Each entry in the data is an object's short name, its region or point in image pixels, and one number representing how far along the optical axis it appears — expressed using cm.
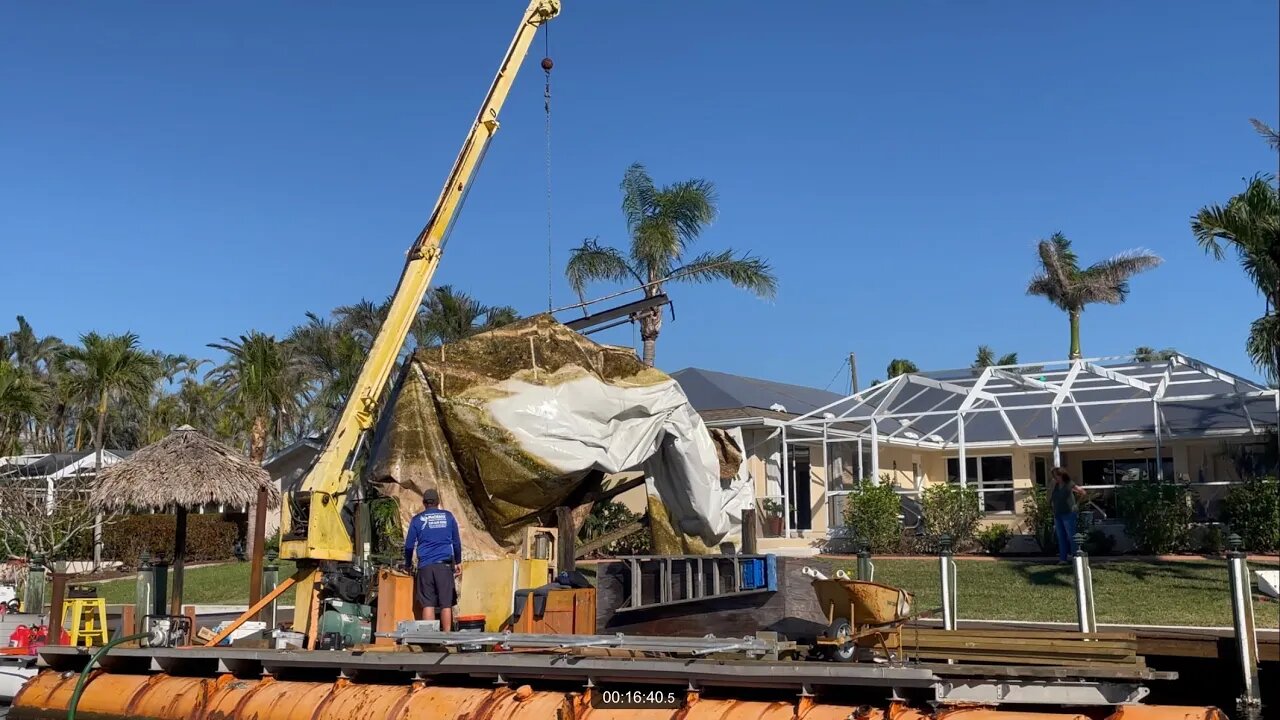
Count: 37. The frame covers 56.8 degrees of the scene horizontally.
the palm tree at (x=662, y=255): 2800
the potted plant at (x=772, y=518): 2781
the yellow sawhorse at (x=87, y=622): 1250
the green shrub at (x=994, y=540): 2275
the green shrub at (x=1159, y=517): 2028
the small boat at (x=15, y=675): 1324
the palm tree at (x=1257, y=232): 1841
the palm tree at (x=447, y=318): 3103
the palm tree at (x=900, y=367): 5706
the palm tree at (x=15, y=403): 3944
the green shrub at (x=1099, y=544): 2148
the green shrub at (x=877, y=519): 2298
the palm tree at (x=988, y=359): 5810
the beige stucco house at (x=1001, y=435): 2405
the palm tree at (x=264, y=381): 3681
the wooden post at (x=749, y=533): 1354
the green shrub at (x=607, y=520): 2531
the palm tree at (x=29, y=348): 6819
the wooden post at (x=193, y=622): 1188
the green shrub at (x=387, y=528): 1280
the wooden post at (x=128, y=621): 1236
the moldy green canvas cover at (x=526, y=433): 1226
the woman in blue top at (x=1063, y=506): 1859
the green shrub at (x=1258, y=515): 1970
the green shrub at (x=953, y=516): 2291
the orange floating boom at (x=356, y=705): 778
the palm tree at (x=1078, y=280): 3803
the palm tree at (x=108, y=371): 4506
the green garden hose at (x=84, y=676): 1131
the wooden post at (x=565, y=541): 1226
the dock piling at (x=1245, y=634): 1025
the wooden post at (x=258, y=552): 1201
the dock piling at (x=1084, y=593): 1201
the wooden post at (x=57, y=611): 1257
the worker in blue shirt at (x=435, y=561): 1086
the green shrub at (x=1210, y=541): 2023
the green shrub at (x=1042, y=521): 2184
